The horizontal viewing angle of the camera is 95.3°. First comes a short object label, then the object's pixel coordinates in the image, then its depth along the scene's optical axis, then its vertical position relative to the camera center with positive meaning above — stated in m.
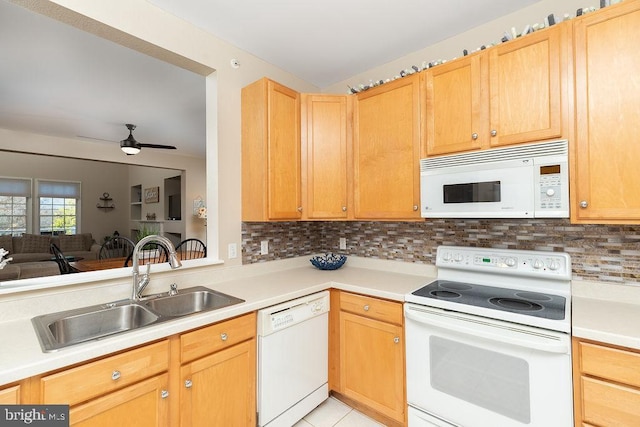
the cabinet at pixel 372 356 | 1.73 -0.89
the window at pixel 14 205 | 5.57 +0.26
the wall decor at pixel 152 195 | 6.83 +0.53
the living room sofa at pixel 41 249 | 4.58 -0.63
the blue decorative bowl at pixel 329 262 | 2.40 -0.39
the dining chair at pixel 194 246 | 5.81 -0.62
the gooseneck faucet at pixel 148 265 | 1.54 -0.24
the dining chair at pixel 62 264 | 4.04 -0.66
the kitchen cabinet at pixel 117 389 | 0.99 -0.63
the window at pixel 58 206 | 6.08 +0.25
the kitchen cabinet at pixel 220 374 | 1.30 -0.76
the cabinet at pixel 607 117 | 1.27 +0.43
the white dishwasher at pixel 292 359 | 1.59 -0.86
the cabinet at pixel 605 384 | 1.10 -0.68
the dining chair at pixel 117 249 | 6.52 -0.73
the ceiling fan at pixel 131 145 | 3.91 +0.98
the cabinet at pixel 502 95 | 1.44 +0.65
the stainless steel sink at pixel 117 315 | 1.25 -0.48
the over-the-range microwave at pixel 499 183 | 1.42 +0.17
